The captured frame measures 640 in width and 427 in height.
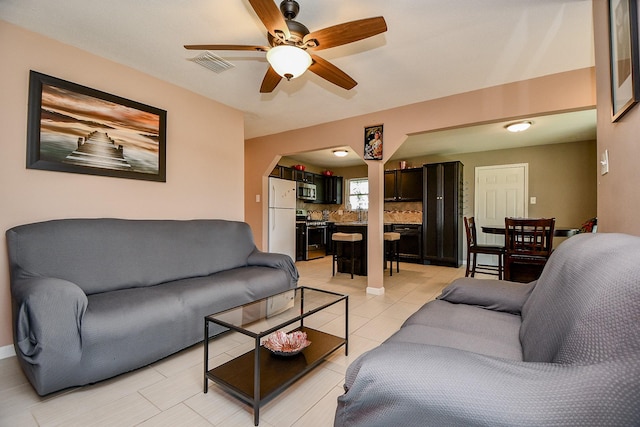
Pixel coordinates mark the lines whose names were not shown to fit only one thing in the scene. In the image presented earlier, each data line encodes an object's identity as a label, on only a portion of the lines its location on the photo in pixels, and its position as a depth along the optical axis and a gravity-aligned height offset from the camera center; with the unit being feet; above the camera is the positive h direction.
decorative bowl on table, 5.79 -2.66
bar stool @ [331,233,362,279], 14.56 -1.38
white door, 18.45 +1.51
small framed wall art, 12.41 +3.37
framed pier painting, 7.33 +2.48
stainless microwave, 21.97 +2.11
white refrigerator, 17.63 +0.08
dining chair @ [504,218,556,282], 9.97 -1.18
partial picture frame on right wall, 3.62 +2.31
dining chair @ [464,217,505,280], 12.38 -1.40
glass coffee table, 4.78 -2.92
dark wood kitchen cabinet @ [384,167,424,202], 20.50 +2.45
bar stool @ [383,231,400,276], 15.02 -1.85
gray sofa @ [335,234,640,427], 1.81 -1.20
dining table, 10.68 -0.55
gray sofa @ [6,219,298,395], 5.04 -1.81
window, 25.12 +2.19
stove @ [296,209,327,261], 21.13 -1.57
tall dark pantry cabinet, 18.70 +0.24
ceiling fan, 5.43 +3.79
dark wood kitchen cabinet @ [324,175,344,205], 24.99 +2.43
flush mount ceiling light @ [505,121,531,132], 13.75 +4.53
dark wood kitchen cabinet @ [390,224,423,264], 20.11 -1.78
